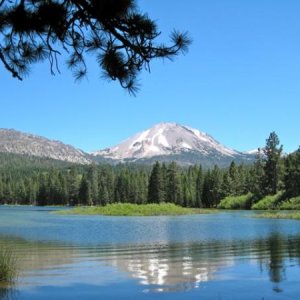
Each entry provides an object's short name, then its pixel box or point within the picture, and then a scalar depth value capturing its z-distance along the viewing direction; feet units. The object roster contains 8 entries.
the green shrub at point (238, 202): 410.33
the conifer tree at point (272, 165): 413.18
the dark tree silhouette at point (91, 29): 30.89
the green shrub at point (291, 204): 334.28
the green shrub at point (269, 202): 365.77
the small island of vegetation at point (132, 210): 296.71
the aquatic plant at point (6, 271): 64.80
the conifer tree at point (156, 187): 508.53
